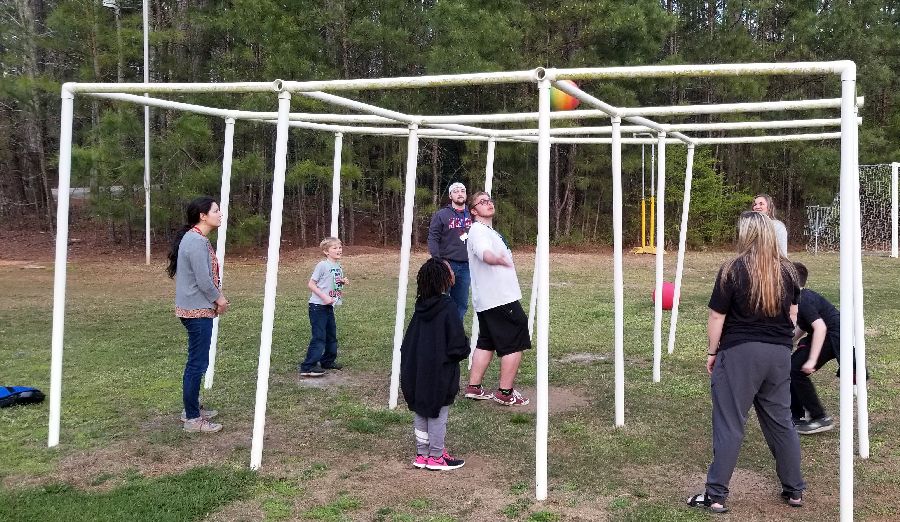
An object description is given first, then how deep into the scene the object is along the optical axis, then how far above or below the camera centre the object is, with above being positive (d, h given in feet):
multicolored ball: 22.40 +5.27
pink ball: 25.27 -0.20
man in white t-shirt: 20.33 -0.12
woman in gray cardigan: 18.07 -0.12
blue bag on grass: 21.01 -3.18
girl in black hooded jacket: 15.67 -1.49
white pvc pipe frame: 13.34 +1.85
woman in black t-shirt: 13.33 -0.96
